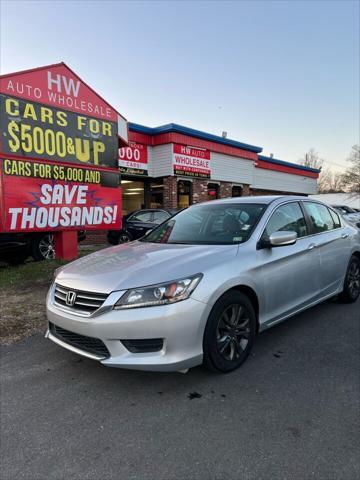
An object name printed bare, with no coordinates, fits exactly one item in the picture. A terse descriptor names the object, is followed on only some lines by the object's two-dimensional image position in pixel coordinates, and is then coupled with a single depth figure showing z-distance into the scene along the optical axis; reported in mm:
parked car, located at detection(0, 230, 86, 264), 7758
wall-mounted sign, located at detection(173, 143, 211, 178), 14859
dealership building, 14537
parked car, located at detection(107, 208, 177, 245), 12312
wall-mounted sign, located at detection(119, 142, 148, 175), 13938
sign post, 6941
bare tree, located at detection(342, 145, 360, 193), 32375
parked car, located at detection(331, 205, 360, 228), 16952
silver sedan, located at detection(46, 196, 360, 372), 2643
